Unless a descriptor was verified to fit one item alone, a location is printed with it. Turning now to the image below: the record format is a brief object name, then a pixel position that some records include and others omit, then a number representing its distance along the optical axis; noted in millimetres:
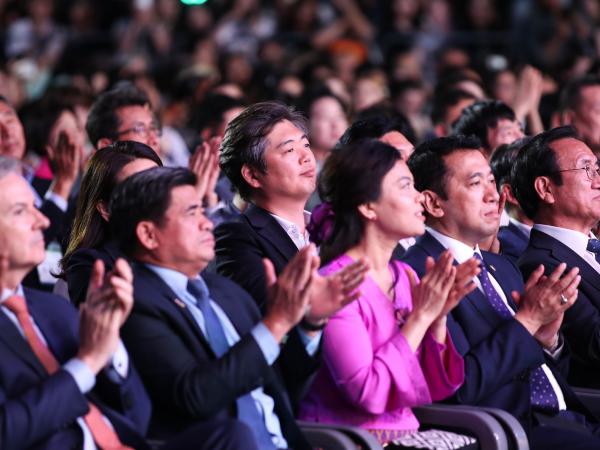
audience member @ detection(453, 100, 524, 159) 10766
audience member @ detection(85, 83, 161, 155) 9867
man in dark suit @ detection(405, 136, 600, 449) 6684
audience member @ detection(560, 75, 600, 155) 11516
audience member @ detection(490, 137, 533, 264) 8789
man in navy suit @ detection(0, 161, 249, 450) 5062
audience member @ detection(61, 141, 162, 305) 6992
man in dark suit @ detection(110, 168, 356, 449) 5480
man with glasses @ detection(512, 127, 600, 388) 7695
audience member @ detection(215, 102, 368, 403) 7227
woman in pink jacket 6070
